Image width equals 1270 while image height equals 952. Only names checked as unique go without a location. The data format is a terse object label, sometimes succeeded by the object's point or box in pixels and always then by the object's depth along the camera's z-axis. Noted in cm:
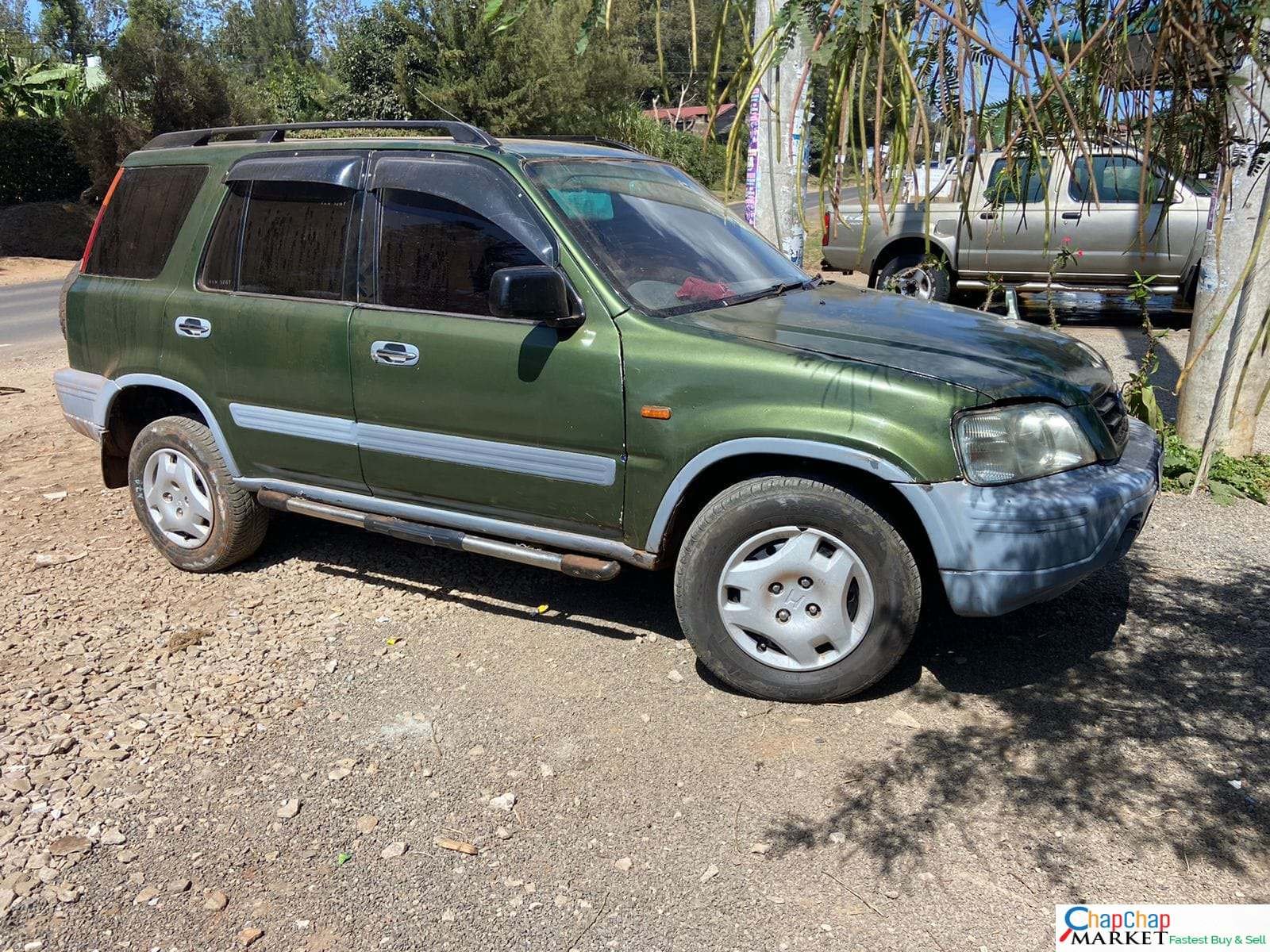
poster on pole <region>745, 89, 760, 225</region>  635
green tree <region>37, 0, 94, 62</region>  3803
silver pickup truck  1031
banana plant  2689
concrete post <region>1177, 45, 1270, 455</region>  562
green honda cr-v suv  352
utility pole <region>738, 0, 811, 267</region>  556
